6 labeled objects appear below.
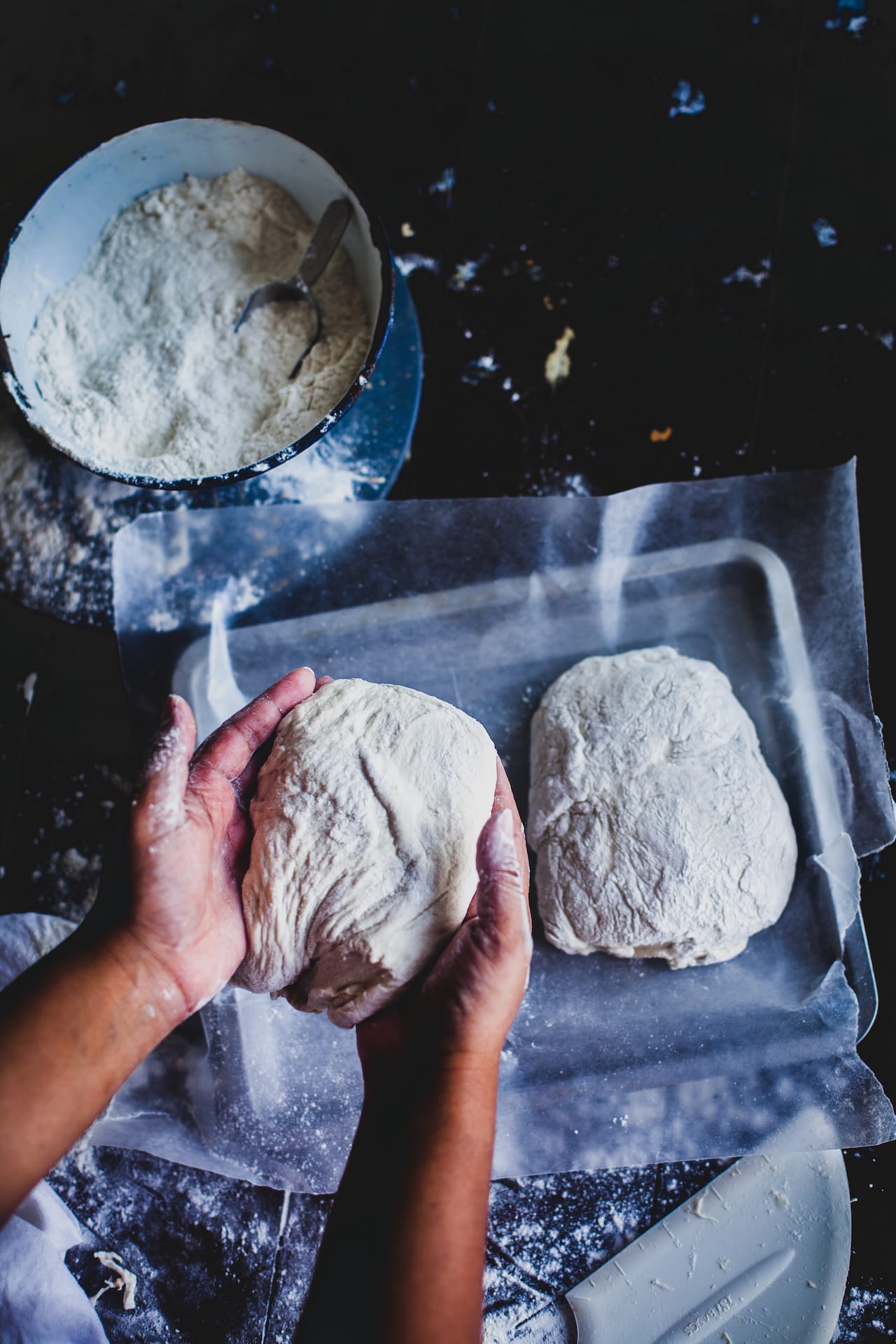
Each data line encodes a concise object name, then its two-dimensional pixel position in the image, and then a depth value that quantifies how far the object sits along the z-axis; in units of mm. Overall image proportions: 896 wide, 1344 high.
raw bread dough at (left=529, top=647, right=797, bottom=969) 684
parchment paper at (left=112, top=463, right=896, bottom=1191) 710
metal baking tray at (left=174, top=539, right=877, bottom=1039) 750
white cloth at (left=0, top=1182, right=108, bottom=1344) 691
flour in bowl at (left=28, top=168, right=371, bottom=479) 717
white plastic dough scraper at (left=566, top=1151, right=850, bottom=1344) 696
